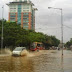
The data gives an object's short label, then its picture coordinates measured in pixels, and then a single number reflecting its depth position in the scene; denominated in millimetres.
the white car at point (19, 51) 36634
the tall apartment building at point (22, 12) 153750
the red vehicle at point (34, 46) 69312
